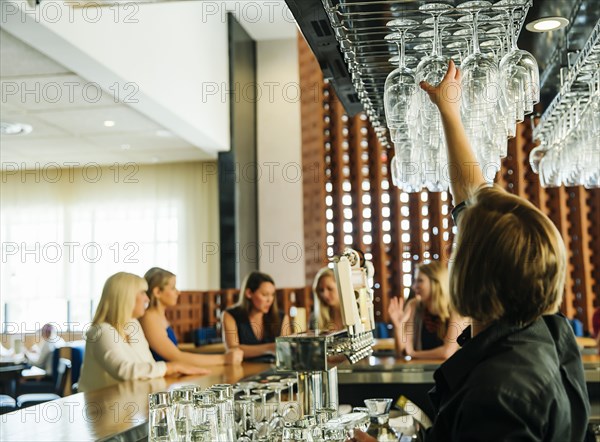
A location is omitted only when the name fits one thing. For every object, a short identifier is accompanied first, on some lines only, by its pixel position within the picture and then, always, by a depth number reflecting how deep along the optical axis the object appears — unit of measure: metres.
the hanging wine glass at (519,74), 1.94
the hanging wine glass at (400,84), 2.02
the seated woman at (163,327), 3.88
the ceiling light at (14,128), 6.80
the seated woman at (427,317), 4.56
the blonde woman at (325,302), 4.85
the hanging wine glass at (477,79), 1.85
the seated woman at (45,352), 6.80
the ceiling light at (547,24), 2.14
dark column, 8.23
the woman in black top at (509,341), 1.13
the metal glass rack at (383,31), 1.84
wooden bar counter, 1.95
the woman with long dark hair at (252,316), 4.59
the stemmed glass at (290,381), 2.28
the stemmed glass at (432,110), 1.86
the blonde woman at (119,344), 3.23
